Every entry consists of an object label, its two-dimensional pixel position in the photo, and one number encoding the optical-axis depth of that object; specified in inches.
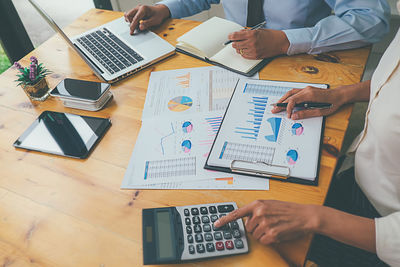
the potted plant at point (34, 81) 36.9
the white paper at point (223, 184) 26.1
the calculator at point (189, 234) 21.9
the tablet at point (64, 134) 31.6
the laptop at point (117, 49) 39.9
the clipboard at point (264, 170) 25.9
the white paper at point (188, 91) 34.6
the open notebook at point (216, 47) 38.9
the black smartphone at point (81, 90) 35.3
